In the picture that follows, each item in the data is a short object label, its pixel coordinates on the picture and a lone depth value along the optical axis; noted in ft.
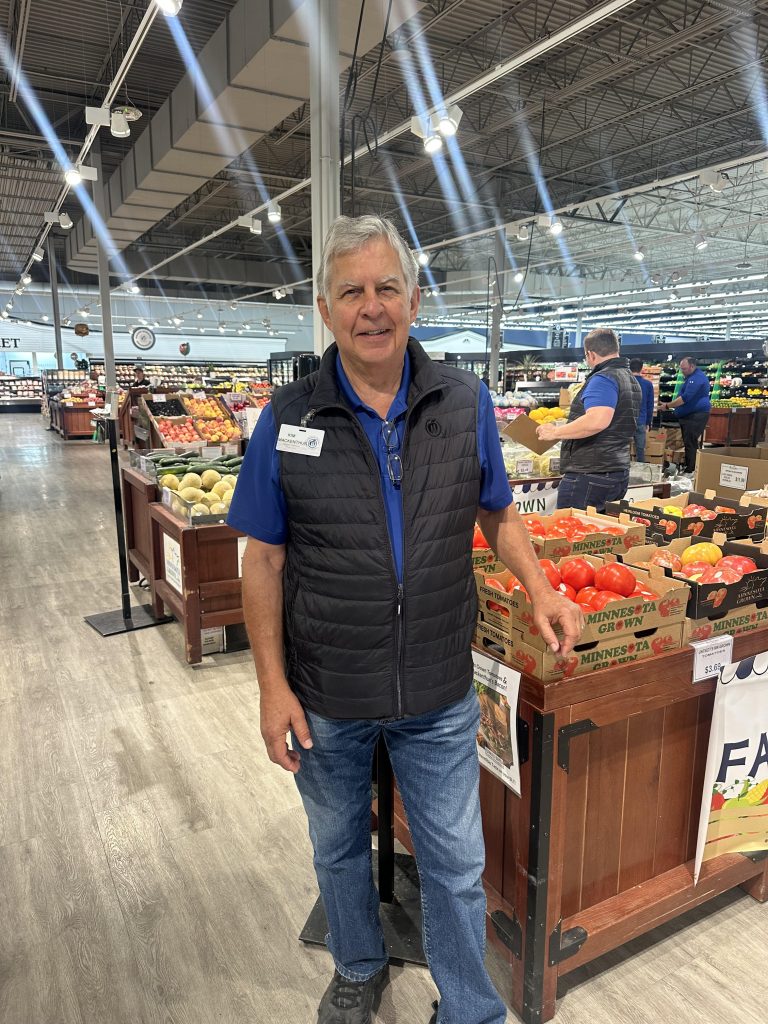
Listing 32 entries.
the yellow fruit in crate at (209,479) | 14.82
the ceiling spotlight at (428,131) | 23.48
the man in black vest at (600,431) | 12.00
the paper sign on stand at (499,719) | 5.37
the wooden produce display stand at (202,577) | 12.55
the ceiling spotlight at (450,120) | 22.84
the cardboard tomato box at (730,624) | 5.90
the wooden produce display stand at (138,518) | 15.23
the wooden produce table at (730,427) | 33.65
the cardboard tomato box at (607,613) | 5.26
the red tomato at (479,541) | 7.43
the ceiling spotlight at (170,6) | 15.44
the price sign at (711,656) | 5.84
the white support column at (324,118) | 16.33
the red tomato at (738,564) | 6.52
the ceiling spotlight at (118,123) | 23.62
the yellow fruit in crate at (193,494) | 13.60
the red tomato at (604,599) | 5.38
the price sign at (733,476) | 14.85
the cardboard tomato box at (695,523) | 8.02
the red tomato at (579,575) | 6.09
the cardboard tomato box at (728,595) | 5.81
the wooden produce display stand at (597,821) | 5.29
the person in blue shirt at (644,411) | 25.77
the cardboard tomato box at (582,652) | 5.14
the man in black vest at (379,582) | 4.42
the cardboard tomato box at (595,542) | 6.91
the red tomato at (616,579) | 5.88
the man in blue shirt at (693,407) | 31.58
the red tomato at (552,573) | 6.14
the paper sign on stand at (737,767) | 6.13
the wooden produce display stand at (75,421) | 55.83
